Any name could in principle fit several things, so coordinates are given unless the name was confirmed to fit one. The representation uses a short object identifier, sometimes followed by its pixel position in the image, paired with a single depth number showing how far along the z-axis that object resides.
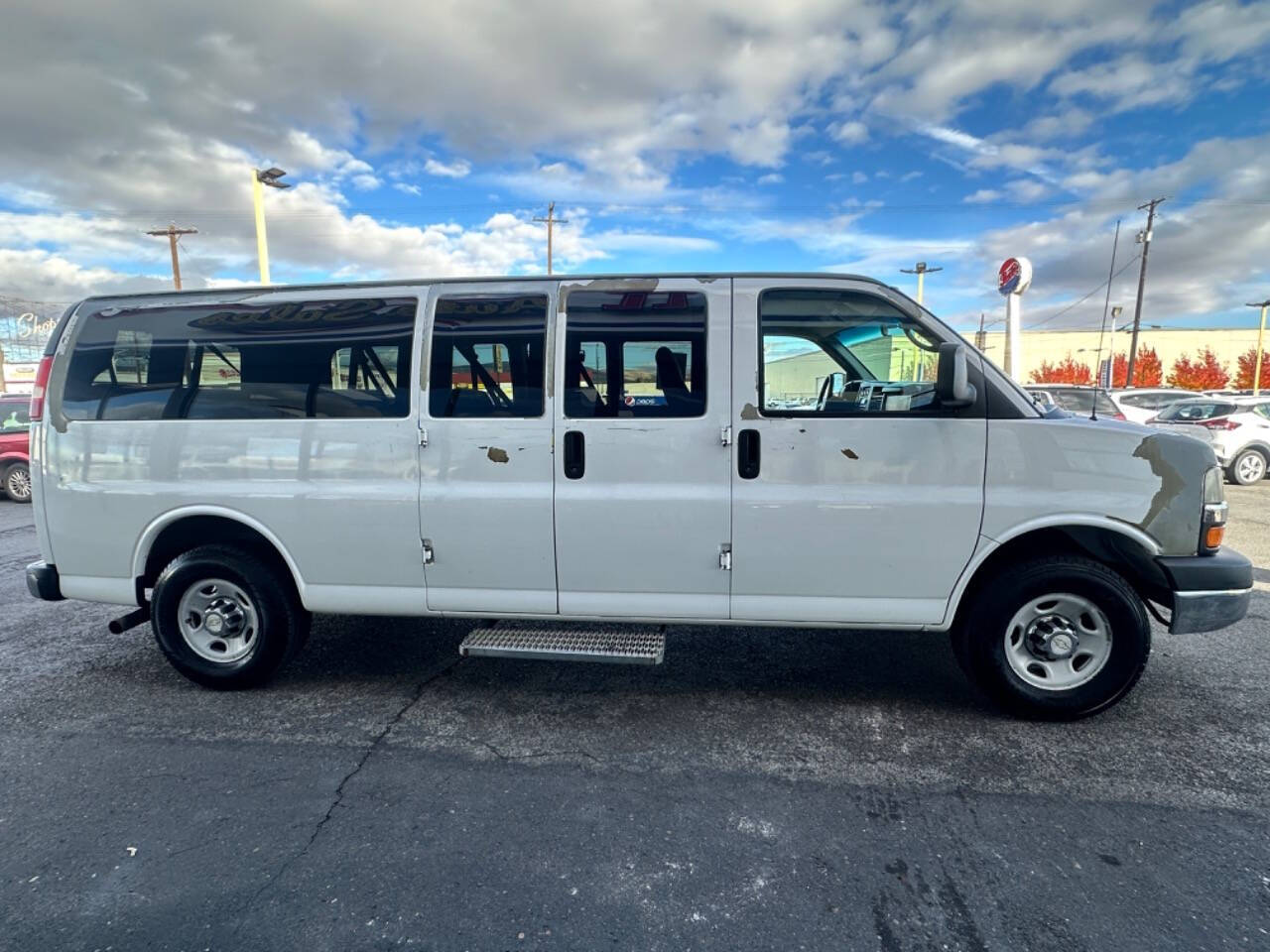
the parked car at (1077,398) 11.40
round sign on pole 10.86
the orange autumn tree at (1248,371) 57.31
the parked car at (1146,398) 14.65
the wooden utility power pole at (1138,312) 31.49
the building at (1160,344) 68.81
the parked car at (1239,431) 11.72
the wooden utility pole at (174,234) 33.31
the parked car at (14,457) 10.72
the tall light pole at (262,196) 14.12
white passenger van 3.29
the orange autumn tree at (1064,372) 61.91
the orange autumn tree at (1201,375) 59.81
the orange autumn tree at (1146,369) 59.13
